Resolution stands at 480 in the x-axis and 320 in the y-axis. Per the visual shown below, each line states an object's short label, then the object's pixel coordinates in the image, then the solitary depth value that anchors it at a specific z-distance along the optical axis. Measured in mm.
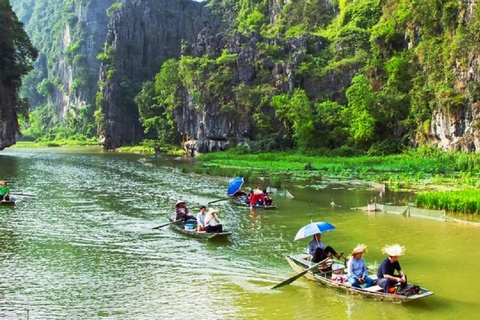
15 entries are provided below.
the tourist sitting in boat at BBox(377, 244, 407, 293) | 13405
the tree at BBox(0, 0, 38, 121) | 60188
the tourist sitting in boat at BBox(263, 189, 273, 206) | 28672
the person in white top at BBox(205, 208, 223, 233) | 20938
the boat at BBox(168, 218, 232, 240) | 20797
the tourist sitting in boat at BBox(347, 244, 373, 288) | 14031
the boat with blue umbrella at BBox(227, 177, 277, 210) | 30206
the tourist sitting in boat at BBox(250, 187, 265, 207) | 28812
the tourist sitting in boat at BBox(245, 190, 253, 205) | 29362
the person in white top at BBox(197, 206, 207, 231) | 21250
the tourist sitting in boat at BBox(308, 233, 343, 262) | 15742
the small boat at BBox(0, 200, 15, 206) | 29531
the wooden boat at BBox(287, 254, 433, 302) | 13230
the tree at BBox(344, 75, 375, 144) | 59469
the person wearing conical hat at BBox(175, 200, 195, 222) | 23453
